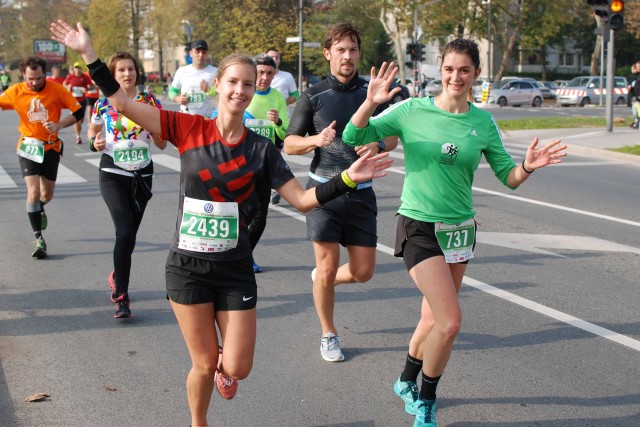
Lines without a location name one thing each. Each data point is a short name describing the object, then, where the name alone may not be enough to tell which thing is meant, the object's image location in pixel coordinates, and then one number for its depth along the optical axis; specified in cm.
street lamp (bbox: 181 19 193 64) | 4365
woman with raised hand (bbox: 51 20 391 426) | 406
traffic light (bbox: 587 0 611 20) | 2155
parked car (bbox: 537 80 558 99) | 5317
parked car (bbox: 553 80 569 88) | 5835
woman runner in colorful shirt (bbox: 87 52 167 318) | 673
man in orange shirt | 879
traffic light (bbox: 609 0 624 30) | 2130
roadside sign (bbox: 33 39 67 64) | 9212
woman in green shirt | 443
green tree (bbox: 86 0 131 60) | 6981
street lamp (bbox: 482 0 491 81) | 6050
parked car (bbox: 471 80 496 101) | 4851
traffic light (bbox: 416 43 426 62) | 4175
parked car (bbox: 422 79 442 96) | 4746
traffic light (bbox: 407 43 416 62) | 4141
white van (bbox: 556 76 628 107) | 4816
